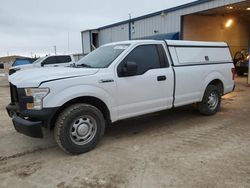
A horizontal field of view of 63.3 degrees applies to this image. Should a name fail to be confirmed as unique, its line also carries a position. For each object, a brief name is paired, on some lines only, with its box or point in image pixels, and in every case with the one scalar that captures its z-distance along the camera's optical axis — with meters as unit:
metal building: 10.98
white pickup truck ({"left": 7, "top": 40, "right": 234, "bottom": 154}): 3.13
